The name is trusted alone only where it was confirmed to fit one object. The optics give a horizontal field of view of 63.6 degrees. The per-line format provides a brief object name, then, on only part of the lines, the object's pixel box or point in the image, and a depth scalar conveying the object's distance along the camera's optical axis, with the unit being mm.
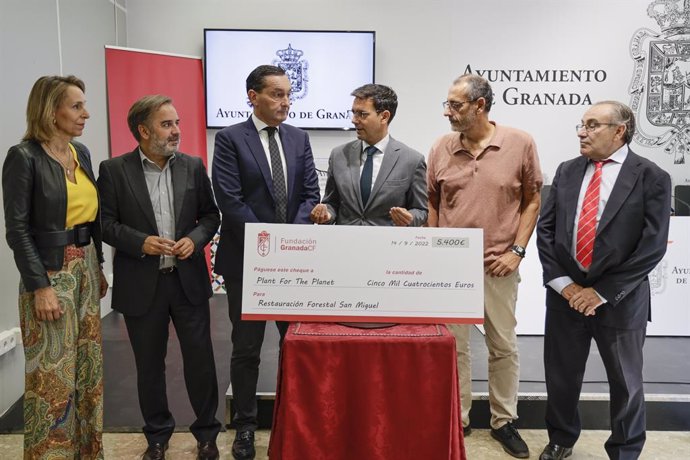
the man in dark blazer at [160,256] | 2285
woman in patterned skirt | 2033
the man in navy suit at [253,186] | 2361
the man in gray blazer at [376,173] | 2285
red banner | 4652
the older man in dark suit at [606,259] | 2221
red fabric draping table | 1806
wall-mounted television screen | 4914
